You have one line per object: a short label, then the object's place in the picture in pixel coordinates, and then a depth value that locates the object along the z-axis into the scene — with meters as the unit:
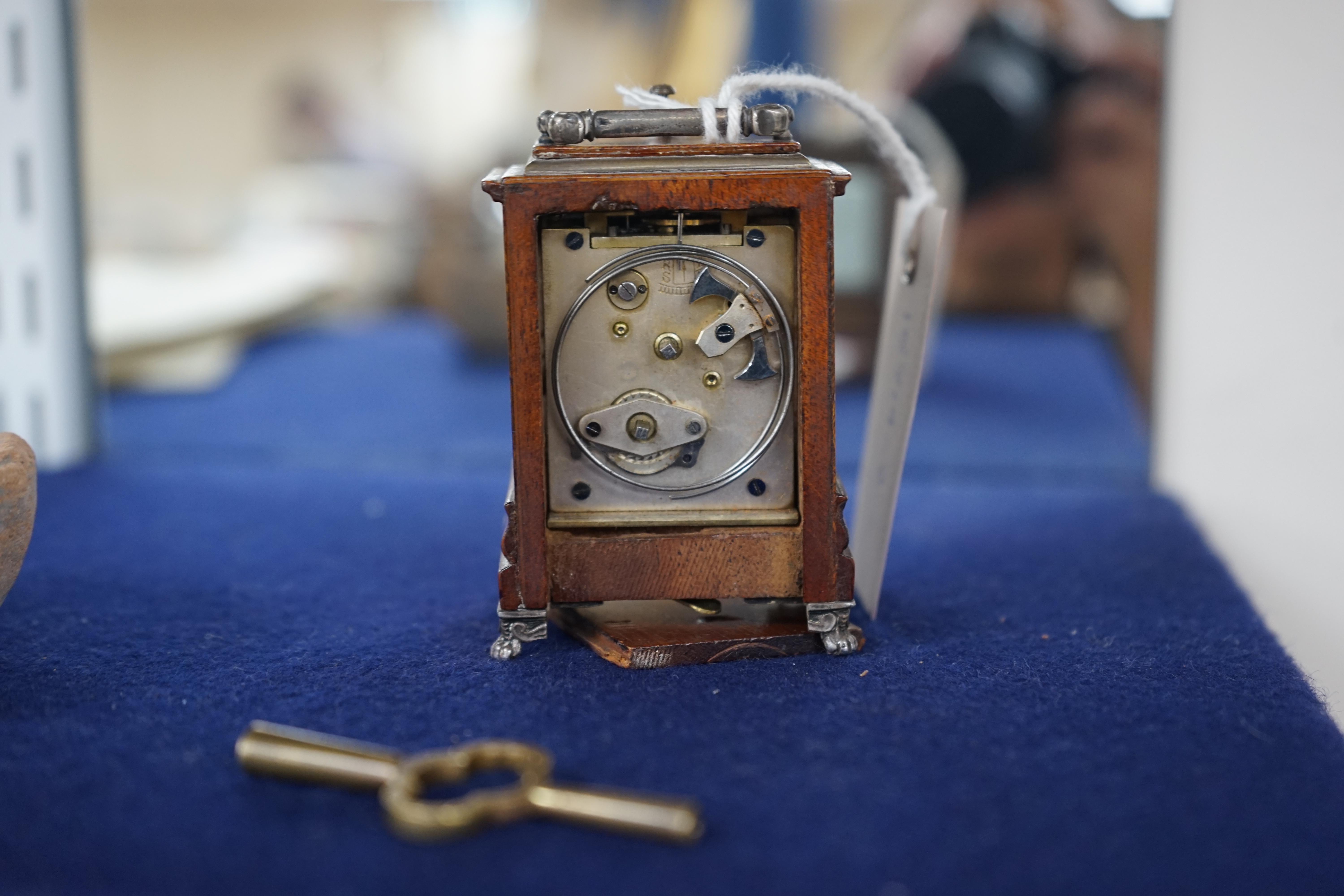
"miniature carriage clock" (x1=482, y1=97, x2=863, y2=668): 0.52
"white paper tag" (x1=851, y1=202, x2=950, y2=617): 0.54
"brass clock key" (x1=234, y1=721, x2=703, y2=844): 0.46
